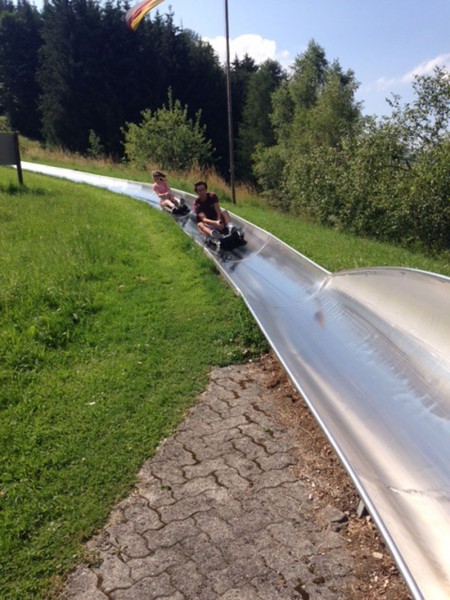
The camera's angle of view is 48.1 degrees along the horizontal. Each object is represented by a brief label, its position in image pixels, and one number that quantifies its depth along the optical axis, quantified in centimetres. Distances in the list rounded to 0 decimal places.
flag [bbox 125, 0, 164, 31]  1380
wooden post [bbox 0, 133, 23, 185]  1042
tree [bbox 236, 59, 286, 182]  4259
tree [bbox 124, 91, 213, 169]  1998
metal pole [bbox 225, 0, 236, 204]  1139
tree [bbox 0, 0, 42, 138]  3956
